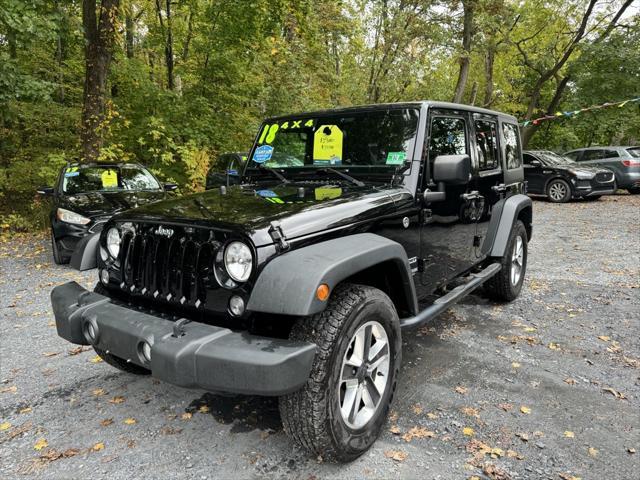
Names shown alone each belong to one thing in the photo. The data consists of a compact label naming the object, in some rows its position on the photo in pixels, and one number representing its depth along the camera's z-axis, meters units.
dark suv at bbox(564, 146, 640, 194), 14.31
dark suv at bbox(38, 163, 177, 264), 6.61
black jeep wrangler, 2.01
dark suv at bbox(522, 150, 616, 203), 13.16
